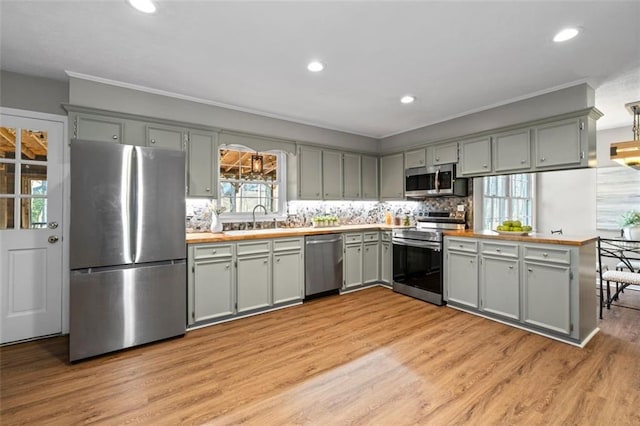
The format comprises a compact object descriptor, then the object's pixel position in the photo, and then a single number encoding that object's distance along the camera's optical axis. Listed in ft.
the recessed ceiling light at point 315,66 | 9.07
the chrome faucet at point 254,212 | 14.17
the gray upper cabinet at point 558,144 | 10.46
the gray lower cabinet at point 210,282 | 10.56
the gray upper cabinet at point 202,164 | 11.87
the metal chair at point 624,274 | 11.17
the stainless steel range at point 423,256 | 13.35
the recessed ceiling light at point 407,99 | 11.90
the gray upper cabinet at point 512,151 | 11.69
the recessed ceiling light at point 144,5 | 6.30
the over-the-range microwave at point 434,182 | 14.26
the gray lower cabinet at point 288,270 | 12.60
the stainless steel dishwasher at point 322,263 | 13.60
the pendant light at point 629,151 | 11.02
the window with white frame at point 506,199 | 14.48
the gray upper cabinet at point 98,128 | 9.91
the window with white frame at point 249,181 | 13.71
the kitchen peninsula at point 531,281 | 9.49
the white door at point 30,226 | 9.66
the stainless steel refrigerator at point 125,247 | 8.50
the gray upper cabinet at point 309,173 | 15.07
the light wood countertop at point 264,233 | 10.88
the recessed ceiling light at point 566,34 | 7.31
